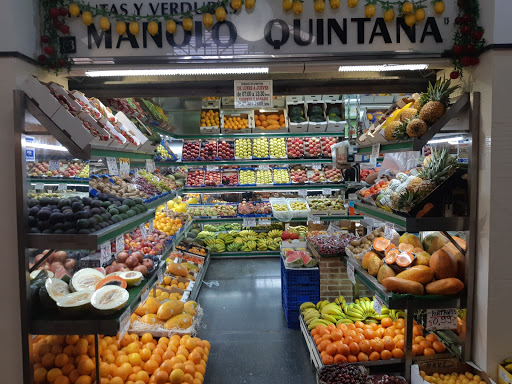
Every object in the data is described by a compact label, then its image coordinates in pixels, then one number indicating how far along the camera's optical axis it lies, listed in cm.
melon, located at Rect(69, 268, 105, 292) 292
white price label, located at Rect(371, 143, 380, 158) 353
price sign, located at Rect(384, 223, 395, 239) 372
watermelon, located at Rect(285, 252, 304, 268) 496
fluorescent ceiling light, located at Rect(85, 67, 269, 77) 325
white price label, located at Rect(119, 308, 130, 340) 262
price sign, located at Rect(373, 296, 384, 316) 331
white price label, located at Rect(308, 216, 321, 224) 788
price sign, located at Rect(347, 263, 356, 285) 381
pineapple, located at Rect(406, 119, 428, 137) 287
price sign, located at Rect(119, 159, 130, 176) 379
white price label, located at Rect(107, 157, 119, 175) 341
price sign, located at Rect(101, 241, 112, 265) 290
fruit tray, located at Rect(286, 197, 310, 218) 823
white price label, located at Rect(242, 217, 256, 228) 845
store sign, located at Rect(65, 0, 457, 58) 312
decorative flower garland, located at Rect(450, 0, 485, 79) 289
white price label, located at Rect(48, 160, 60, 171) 298
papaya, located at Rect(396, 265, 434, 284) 296
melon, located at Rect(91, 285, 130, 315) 258
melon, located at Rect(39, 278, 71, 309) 267
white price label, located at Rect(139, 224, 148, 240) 417
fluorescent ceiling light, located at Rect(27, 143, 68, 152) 278
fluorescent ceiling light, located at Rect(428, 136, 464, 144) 322
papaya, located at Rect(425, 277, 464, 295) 291
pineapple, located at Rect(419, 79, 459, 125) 294
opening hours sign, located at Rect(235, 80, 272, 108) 363
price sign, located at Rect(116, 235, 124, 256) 315
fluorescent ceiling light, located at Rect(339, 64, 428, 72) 322
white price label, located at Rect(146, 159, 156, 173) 504
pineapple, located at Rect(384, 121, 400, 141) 318
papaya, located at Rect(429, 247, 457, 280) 301
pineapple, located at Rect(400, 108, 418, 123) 317
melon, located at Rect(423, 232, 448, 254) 340
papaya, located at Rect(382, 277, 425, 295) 289
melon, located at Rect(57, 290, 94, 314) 258
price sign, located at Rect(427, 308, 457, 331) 299
